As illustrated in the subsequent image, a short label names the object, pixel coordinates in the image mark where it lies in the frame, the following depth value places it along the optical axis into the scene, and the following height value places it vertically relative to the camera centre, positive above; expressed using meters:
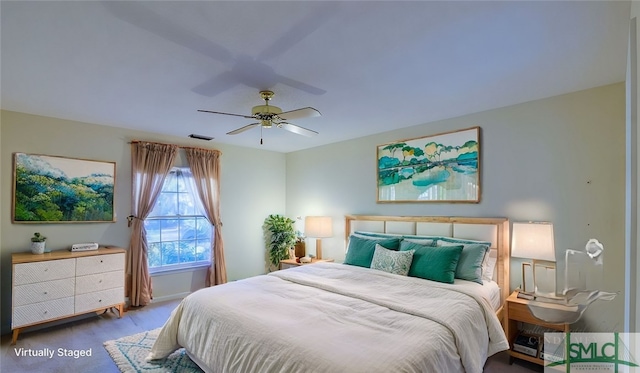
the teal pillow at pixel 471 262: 2.98 -0.71
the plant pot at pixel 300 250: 5.23 -1.04
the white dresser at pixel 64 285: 3.09 -1.08
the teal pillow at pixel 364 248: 3.62 -0.72
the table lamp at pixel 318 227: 4.79 -0.59
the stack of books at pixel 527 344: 2.65 -1.35
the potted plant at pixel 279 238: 5.30 -0.85
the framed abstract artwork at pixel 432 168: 3.50 +0.29
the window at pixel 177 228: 4.51 -0.63
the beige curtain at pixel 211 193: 4.75 -0.07
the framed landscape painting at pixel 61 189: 3.44 -0.03
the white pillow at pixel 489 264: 3.13 -0.76
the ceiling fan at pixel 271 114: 2.55 +0.66
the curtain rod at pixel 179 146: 4.20 +0.64
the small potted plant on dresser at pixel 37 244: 3.35 -0.64
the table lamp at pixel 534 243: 2.71 -0.46
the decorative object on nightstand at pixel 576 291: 2.56 -0.86
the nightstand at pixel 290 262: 4.79 -1.17
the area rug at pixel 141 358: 2.59 -1.55
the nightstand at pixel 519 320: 2.59 -1.12
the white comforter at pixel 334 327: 1.64 -0.89
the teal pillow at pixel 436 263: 2.94 -0.72
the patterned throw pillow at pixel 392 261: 3.19 -0.76
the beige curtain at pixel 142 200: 4.08 -0.17
